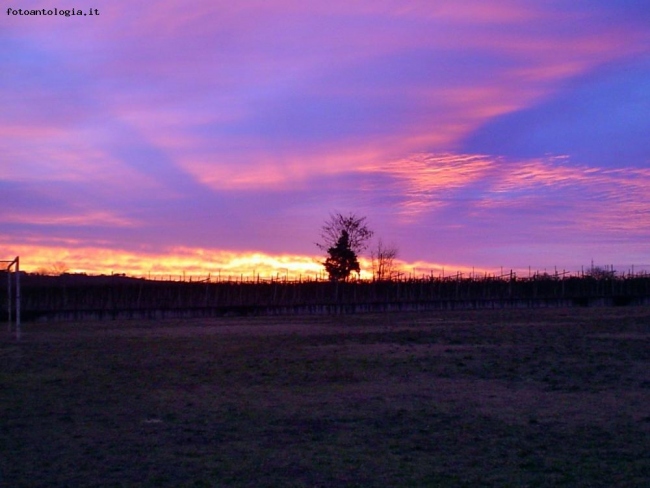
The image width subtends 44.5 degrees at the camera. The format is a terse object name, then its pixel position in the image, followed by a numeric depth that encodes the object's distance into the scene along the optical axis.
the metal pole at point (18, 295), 26.31
